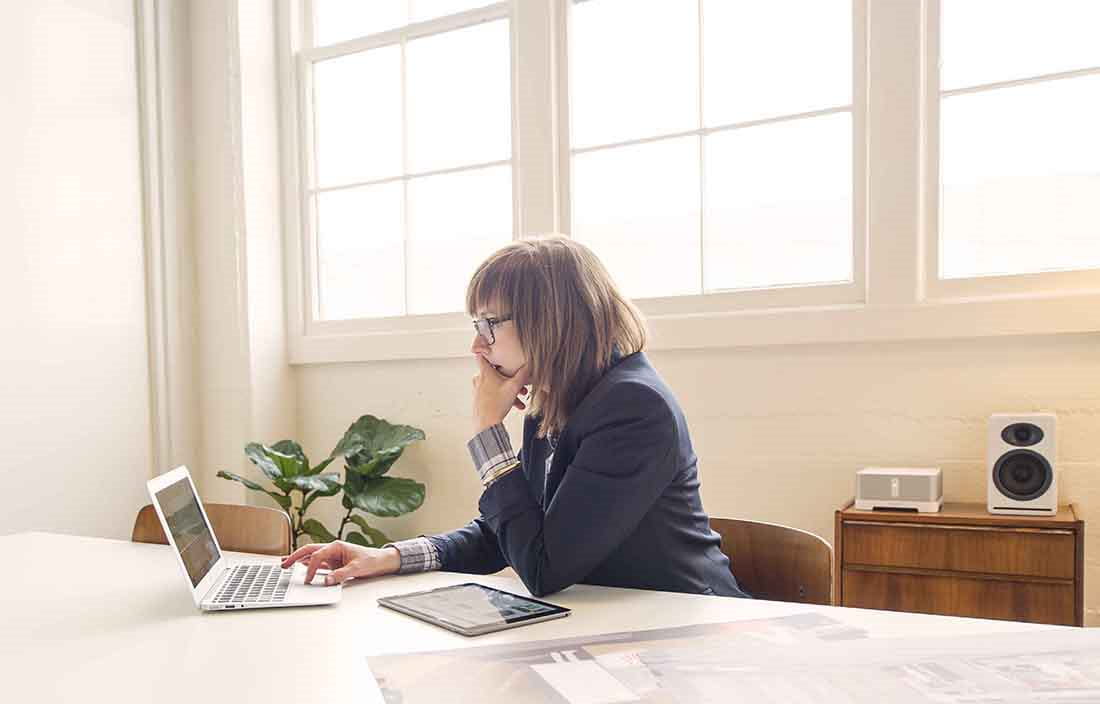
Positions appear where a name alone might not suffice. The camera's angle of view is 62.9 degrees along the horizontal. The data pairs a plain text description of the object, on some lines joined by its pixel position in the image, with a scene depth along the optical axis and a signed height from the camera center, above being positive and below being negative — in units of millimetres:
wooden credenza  2203 -634
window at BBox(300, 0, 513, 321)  3590 +725
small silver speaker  2391 -466
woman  1409 -221
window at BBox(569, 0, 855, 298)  2896 +611
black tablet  1209 -408
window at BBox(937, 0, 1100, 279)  2566 +520
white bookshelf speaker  2293 -392
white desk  1022 -414
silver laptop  1368 -413
